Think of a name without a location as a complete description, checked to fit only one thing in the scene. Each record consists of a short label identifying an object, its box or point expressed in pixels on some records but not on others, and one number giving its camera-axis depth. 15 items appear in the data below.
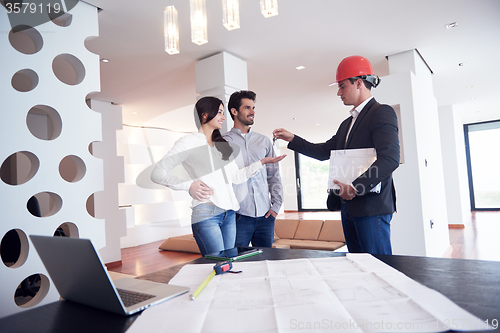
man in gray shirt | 2.09
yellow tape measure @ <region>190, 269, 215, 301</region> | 0.71
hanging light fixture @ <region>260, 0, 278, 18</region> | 1.28
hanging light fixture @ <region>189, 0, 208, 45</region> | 1.44
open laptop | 0.61
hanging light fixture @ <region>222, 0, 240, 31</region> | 1.32
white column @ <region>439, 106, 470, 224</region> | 7.19
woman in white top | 1.61
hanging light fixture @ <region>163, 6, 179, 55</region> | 1.62
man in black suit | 1.51
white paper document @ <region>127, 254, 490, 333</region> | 0.55
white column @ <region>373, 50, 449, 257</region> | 3.64
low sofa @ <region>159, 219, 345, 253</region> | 5.04
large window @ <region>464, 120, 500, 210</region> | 9.43
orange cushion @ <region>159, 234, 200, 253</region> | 6.09
